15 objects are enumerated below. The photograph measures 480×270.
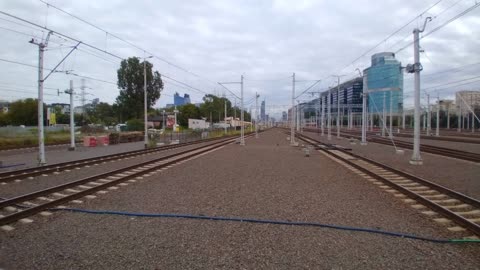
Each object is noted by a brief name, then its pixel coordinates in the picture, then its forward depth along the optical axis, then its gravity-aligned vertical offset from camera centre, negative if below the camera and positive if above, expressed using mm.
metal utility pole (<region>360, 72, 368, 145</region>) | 35062 +1211
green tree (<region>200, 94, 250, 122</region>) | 106000 +4916
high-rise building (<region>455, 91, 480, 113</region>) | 74775 +5648
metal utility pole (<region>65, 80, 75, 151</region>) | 32050 +1155
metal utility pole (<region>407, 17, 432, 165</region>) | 19156 +2368
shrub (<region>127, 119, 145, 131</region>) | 67000 -122
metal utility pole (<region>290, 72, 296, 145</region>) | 40062 +2112
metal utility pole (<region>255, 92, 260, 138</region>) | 59403 +3566
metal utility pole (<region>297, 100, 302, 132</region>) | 90150 +1917
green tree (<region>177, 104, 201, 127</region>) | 107575 +3083
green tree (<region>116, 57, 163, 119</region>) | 88500 +9054
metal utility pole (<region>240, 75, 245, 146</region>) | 41144 -628
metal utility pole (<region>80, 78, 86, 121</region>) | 67488 +5175
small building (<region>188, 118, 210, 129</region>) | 83312 +95
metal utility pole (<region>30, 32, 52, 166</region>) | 19203 +1397
